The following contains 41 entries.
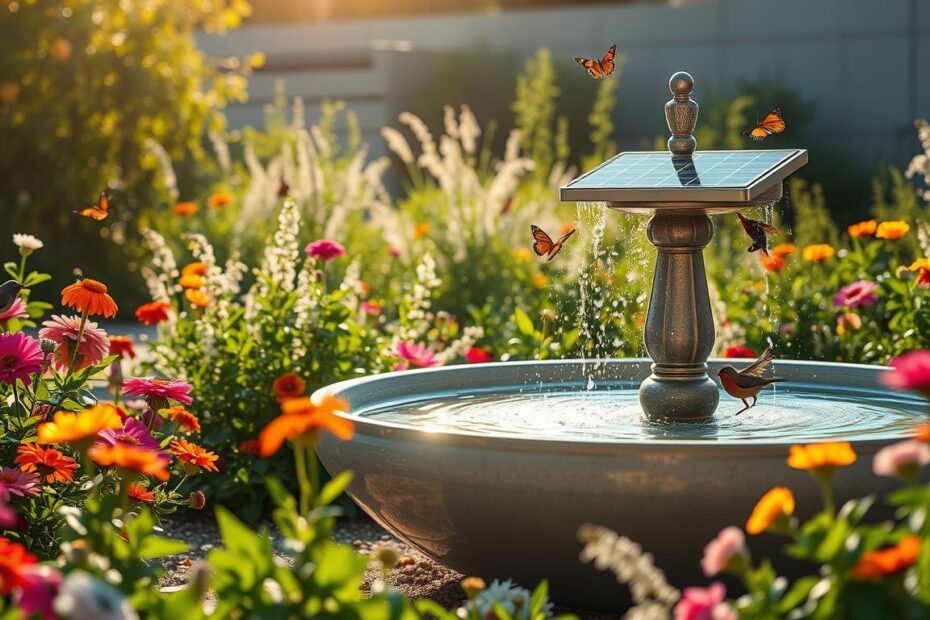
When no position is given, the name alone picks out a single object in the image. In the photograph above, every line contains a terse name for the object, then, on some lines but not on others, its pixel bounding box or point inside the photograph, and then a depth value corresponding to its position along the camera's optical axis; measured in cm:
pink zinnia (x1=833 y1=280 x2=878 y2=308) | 574
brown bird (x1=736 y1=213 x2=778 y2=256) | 413
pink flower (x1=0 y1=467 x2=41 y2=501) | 328
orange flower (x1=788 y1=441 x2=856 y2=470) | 210
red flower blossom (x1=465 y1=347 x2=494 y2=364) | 556
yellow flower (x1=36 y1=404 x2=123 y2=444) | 229
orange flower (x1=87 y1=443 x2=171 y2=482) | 219
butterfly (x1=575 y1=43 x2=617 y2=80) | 452
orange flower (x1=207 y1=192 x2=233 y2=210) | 812
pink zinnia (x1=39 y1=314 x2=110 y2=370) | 385
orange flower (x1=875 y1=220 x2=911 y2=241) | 586
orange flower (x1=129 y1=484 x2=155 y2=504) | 359
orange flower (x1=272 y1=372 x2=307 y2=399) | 486
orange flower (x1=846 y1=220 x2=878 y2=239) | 609
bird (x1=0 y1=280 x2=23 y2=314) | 381
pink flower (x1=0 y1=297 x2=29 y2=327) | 384
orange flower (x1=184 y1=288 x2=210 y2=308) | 530
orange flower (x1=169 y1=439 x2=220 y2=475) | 356
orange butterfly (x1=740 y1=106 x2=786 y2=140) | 434
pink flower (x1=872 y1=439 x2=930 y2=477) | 201
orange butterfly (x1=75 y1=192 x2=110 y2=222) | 475
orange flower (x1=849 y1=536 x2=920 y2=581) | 190
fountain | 319
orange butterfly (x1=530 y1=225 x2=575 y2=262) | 442
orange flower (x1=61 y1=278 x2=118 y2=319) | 377
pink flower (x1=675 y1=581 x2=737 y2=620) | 199
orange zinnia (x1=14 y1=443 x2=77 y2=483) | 328
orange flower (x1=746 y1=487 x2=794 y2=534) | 209
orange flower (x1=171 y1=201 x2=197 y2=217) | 794
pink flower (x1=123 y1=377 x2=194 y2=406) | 384
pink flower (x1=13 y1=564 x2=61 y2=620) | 206
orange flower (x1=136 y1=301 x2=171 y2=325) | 520
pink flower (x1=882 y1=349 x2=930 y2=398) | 198
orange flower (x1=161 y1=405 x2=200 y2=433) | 408
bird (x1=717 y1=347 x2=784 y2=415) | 406
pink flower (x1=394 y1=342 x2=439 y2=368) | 536
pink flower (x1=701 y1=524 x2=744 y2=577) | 204
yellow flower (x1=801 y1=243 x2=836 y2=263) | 622
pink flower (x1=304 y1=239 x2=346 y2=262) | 557
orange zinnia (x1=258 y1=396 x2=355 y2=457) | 205
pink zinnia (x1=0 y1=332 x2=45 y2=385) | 352
